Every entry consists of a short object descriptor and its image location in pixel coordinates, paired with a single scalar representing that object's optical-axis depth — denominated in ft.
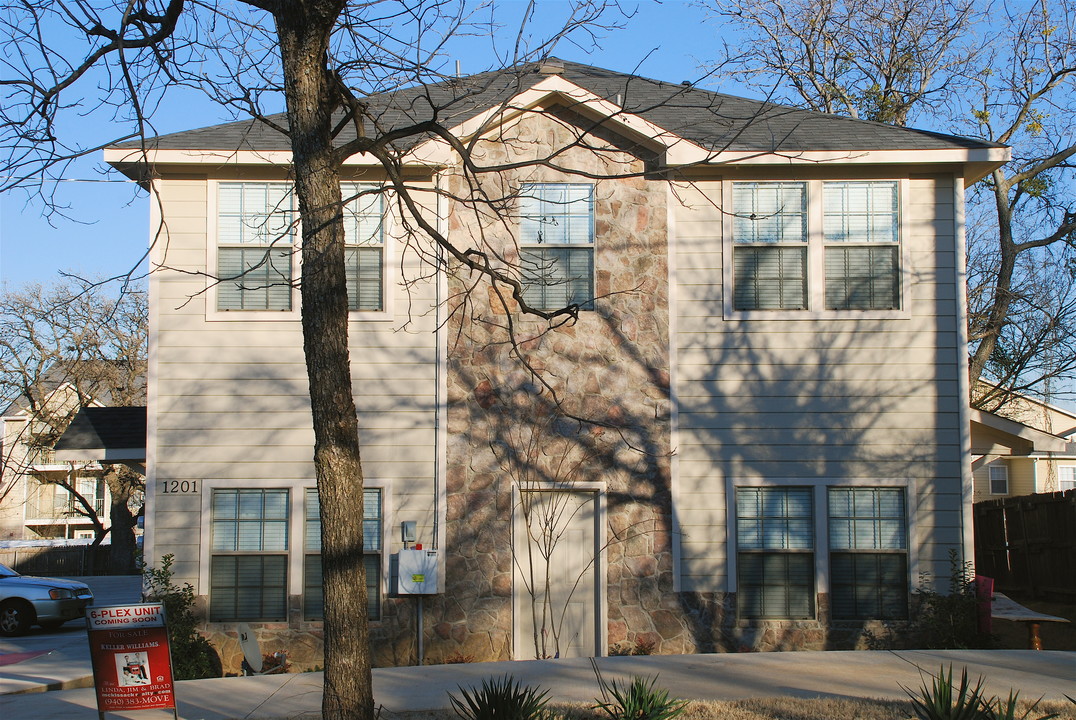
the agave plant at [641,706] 21.44
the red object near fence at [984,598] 35.88
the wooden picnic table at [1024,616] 35.91
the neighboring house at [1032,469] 120.16
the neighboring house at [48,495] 124.88
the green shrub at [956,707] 19.63
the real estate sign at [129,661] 22.27
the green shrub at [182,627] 34.63
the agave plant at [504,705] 21.04
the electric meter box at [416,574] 36.11
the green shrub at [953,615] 35.65
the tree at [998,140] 67.97
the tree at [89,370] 113.60
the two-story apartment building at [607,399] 36.96
